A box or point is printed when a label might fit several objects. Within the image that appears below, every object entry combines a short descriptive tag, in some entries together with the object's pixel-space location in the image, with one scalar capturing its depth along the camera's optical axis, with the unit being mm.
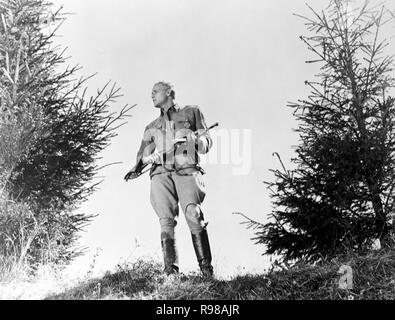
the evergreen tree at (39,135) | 6926
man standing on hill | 5613
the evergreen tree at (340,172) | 6551
